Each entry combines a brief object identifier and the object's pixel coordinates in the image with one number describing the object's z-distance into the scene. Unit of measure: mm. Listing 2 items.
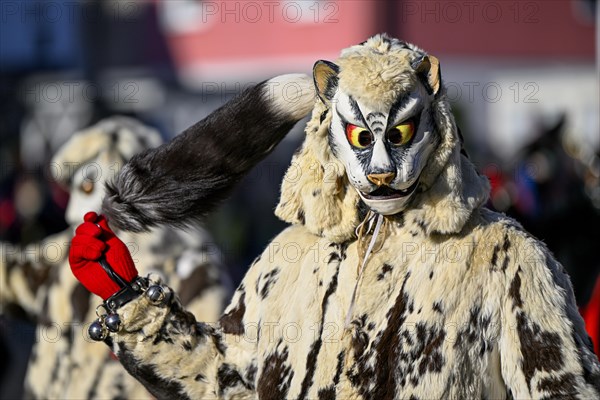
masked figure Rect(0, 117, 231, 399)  8719
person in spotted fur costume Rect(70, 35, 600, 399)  5312
